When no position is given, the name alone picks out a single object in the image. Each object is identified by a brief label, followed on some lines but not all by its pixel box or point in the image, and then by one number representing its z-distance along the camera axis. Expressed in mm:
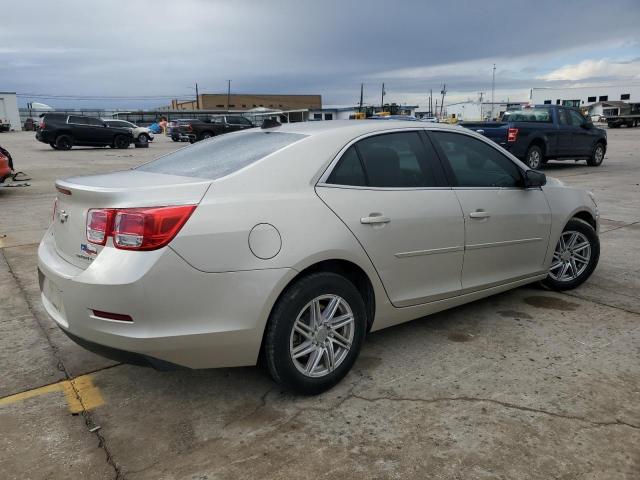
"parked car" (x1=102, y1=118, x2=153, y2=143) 28625
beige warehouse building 101375
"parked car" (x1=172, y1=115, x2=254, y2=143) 31453
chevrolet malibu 2609
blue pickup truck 13664
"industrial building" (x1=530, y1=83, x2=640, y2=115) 98500
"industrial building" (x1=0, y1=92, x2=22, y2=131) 63438
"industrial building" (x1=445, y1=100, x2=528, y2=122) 96819
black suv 25547
